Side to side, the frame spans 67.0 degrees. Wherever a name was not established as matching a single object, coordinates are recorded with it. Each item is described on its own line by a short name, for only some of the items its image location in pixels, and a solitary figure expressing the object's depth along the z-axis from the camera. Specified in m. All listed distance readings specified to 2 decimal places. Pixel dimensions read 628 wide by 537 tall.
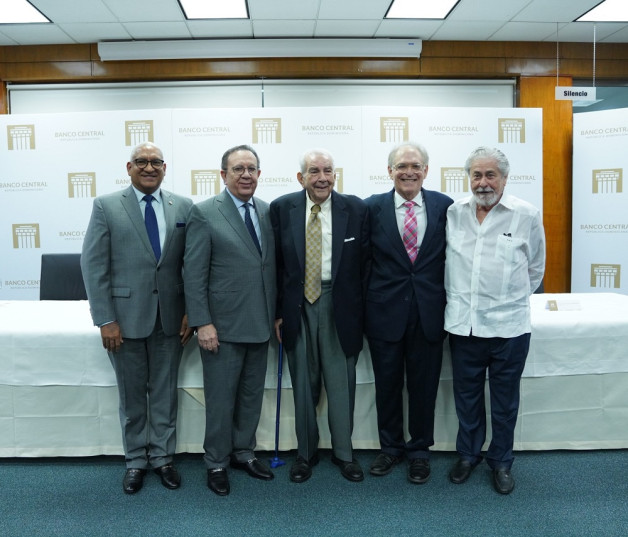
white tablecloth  2.29
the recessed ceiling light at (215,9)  4.17
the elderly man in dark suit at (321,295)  2.09
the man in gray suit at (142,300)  2.02
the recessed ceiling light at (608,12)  4.32
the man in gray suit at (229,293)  2.05
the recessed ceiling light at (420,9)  4.26
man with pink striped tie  2.07
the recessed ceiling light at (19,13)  4.15
